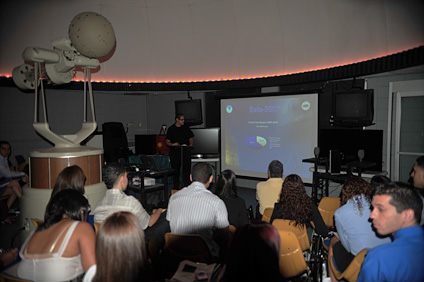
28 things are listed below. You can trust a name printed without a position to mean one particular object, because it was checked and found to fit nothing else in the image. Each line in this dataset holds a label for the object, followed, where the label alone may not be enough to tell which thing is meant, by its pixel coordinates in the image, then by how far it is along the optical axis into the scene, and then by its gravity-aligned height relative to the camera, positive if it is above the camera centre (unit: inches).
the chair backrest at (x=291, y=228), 111.7 -36.5
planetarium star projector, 151.5 -4.9
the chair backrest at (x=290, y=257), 95.7 -41.0
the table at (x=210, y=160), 313.2 -34.3
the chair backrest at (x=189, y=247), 97.6 -38.6
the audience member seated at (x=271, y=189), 150.6 -30.5
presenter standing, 286.0 -16.4
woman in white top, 73.2 -29.2
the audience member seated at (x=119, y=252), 60.7 -24.5
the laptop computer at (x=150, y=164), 223.8 -27.2
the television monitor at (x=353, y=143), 223.3 -13.8
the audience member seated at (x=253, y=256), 55.8 -23.6
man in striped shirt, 108.0 -30.5
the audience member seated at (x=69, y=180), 117.6 -19.9
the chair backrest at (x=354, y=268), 86.7 -39.8
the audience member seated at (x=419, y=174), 126.1 -20.3
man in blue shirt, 64.8 -24.4
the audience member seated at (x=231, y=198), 129.3 -30.9
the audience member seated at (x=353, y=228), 99.7 -33.3
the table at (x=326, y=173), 211.3 -34.6
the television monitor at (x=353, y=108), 215.8 +12.4
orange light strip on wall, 265.8 +47.2
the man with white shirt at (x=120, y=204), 114.6 -28.6
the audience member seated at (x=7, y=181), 210.1 -36.3
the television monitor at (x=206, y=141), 317.4 -15.2
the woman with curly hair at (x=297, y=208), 114.8 -30.6
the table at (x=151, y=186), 205.0 -40.4
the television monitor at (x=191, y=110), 322.0 +16.7
